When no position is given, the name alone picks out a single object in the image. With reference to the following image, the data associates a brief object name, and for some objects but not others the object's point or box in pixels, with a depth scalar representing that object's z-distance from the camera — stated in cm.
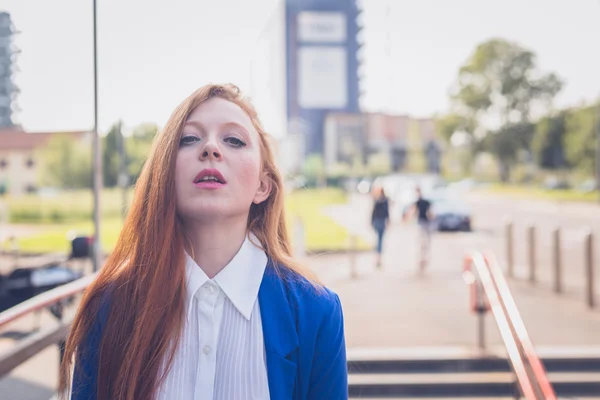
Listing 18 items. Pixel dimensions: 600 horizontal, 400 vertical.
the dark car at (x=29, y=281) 686
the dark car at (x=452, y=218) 1753
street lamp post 290
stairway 498
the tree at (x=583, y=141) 3422
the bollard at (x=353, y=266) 960
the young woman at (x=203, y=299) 116
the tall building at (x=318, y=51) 4512
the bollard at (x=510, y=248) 936
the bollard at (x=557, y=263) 790
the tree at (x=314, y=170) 5403
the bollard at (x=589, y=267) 703
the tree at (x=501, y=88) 4088
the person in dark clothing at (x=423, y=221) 983
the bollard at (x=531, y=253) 876
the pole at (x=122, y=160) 342
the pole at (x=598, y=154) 2900
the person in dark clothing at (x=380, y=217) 1073
